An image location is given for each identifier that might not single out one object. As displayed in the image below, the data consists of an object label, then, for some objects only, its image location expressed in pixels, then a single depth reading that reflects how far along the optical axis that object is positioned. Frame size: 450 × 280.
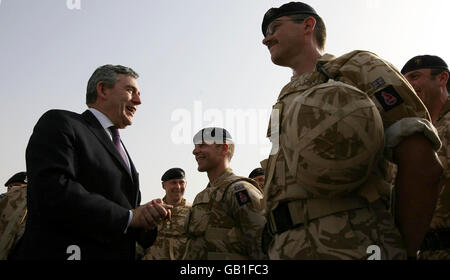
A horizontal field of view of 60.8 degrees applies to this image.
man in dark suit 2.42
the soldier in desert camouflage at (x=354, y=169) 2.00
